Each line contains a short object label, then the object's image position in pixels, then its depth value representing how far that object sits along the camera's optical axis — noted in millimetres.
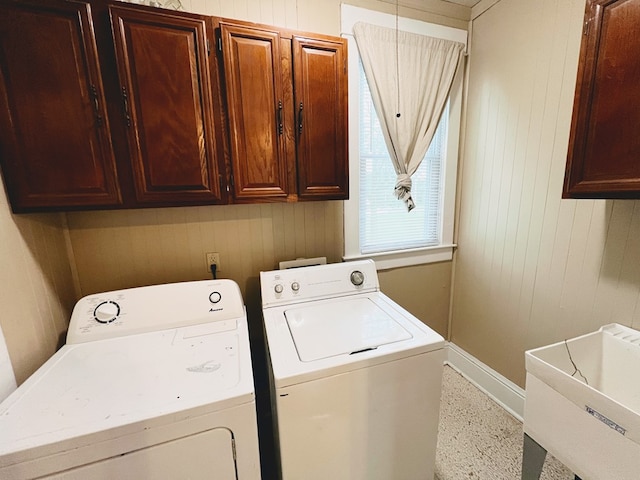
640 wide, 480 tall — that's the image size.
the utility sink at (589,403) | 881
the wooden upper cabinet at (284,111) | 1271
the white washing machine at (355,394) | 988
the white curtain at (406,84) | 1726
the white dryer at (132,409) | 738
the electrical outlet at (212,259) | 1648
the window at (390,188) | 1793
